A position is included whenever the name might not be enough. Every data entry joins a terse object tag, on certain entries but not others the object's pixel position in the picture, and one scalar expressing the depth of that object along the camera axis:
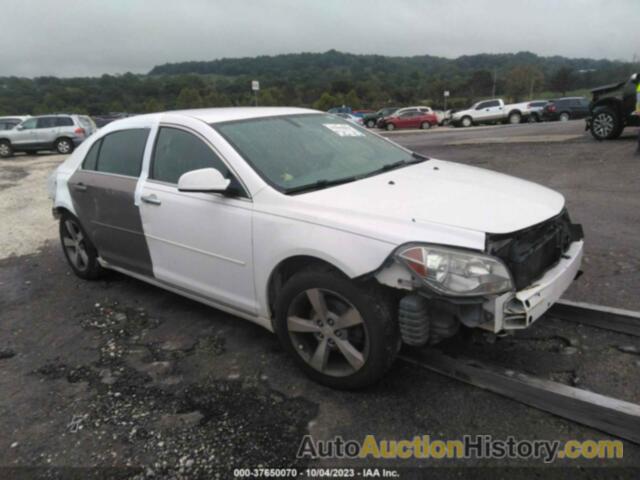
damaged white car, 2.46
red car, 35.91
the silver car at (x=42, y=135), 21.16
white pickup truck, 32.75
